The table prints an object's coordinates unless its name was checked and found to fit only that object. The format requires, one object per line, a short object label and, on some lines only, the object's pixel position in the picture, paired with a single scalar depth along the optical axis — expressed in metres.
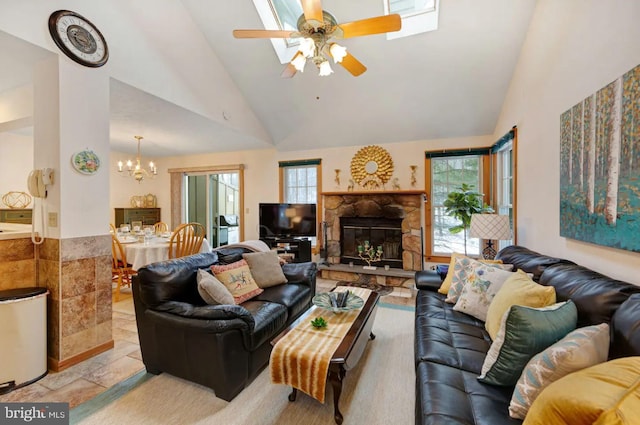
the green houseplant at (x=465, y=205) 3.62
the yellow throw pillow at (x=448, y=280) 2.43
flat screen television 4.96
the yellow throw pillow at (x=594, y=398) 0.66
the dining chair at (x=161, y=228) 4.87
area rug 1.62
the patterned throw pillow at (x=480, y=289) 1.96
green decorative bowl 2.02
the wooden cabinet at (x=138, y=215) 5.81
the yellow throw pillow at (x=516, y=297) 1.50
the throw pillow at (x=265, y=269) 2.75
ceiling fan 1.84
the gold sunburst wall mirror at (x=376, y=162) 4.62
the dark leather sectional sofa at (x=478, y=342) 1.10
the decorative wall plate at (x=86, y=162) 2.22
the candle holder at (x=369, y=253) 4.64
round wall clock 2.12
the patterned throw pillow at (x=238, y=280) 2.40
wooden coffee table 1.50
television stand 4.73
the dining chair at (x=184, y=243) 3.49
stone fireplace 4.43
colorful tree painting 1.40
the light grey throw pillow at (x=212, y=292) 2.09
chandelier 4.14
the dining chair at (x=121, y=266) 3.48
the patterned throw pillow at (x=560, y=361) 1.00
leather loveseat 1.72
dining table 3.38
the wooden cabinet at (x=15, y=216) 4.10
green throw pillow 1.20
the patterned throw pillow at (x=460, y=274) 2.22
